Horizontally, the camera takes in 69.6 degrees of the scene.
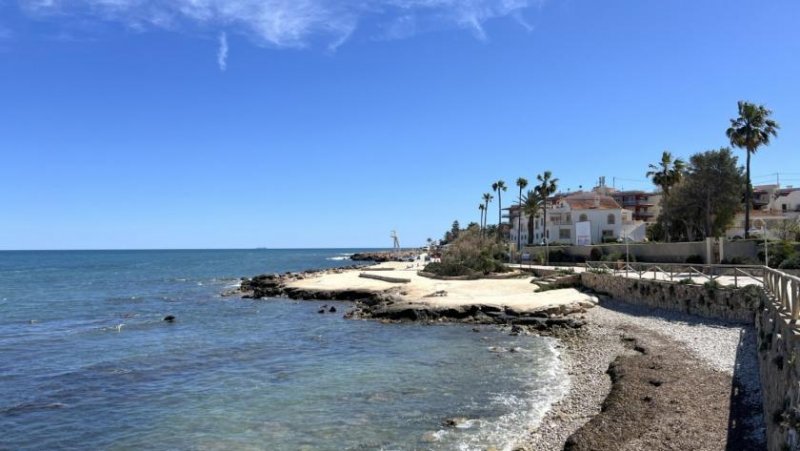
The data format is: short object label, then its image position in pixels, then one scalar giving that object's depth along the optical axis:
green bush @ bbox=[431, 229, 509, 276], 56.59
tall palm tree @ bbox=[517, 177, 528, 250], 96.87
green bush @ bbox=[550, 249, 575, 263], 65.15
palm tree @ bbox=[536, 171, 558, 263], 87.69
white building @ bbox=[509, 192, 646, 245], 86.44
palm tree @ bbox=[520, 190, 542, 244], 89.00
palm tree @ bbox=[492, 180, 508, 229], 115.62
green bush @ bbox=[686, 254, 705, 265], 45.50
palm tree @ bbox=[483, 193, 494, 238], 135.62
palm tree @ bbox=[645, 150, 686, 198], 67.31
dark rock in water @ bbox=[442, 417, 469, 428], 15.70
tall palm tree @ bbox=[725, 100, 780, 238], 52.06
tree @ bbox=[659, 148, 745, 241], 60.22
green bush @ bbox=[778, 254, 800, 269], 33.88
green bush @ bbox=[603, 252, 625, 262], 54.41
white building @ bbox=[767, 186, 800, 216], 90.02
